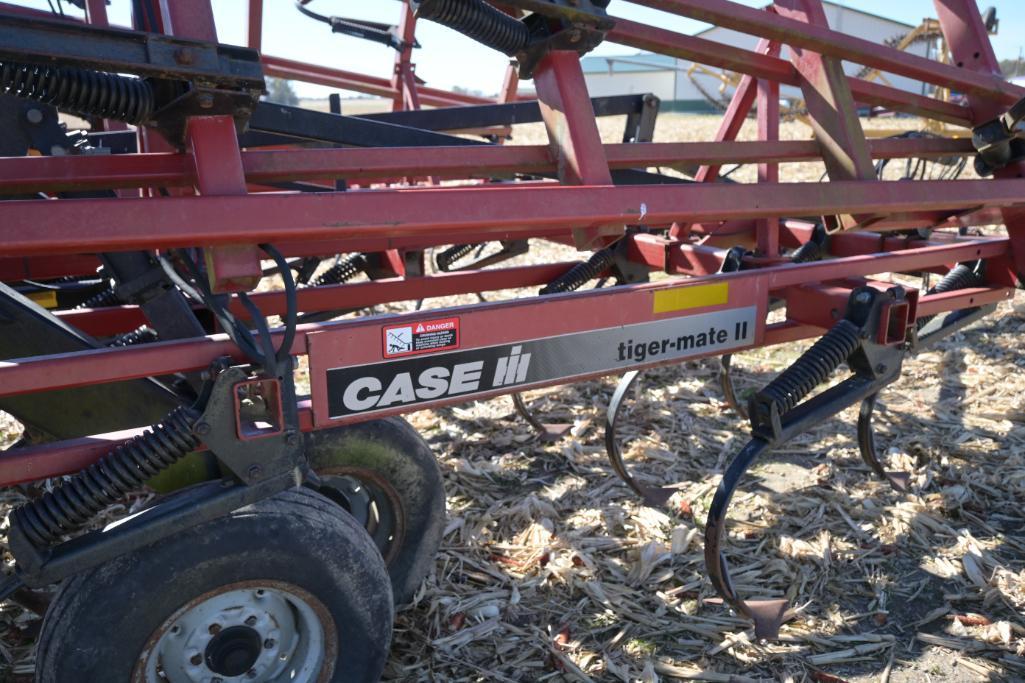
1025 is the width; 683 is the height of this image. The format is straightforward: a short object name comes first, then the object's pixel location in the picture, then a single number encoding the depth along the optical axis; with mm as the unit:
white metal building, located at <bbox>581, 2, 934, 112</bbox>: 33438
